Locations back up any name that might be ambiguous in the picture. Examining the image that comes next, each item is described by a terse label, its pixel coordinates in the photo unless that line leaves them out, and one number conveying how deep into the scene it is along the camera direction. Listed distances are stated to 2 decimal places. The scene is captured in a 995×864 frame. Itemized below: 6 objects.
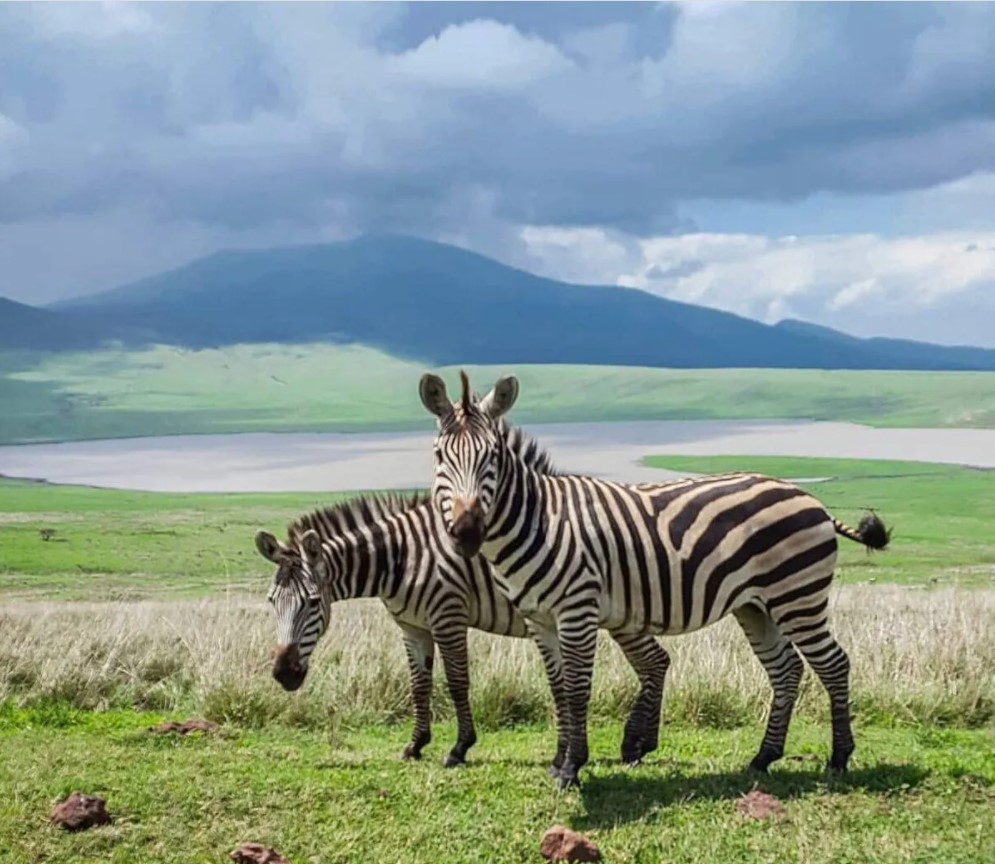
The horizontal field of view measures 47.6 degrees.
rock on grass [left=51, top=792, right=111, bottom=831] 5.92
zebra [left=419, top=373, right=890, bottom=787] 6.61
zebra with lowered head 7.37
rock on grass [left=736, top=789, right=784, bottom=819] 6.11
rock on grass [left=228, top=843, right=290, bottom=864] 5.48
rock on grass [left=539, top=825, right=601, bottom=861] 5.48
